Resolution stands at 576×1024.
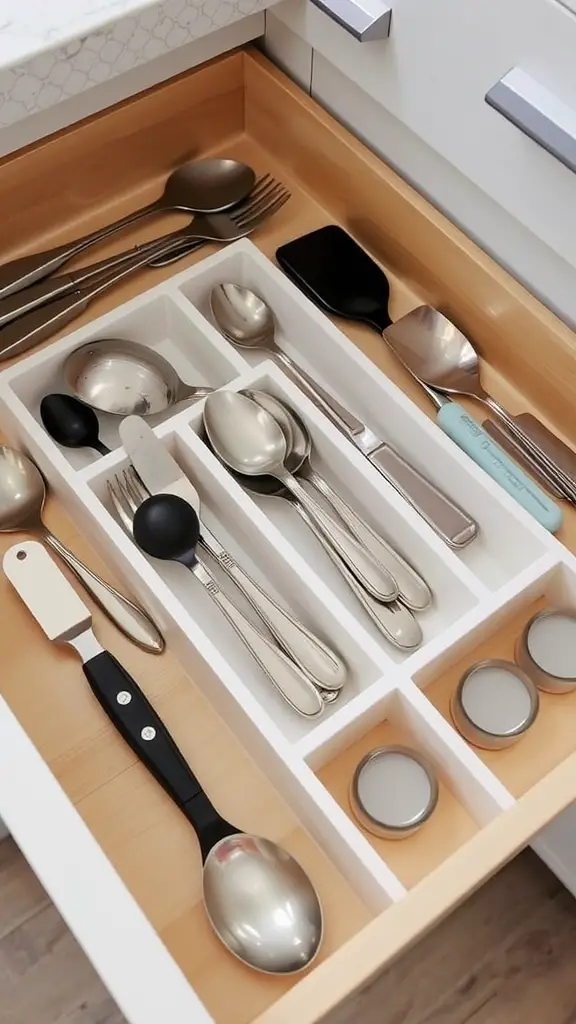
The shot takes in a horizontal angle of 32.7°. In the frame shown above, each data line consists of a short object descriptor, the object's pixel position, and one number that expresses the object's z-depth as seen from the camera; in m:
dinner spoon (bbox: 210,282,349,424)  0.81
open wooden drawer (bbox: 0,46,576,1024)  0.52
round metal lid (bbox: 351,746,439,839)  0.62
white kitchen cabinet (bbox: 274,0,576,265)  0.58
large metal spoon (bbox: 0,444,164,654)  0.68
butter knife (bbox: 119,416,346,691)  0.67
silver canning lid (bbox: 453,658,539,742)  0.65
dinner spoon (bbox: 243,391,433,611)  0.70
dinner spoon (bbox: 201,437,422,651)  0.68
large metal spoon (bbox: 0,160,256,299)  0.85
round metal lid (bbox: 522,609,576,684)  0.67
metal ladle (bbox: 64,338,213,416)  0.77
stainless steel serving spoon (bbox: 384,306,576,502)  0.78
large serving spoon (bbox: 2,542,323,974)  0.58
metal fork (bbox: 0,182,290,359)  0.78
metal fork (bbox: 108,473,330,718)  0.65
